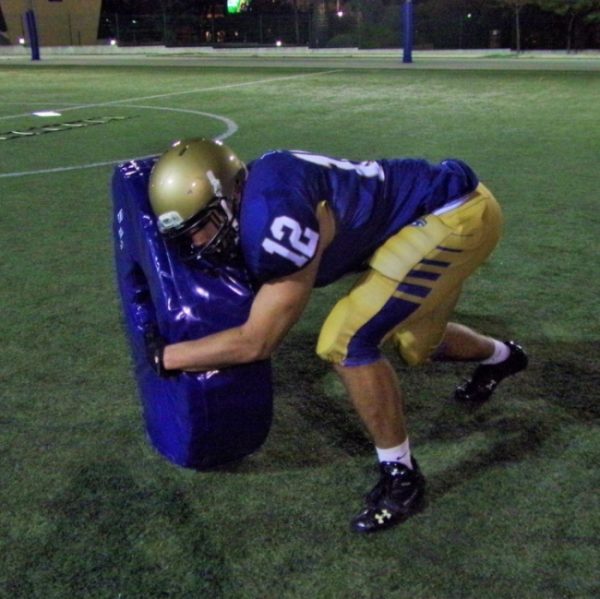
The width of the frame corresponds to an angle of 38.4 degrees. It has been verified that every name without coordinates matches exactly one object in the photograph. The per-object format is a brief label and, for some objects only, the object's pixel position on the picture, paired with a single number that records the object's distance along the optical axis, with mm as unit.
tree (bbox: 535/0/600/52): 31734
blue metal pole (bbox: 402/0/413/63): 20656
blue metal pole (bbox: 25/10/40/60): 28484
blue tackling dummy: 2676
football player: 2402
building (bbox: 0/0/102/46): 42656
